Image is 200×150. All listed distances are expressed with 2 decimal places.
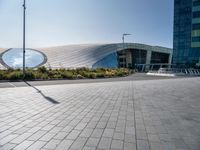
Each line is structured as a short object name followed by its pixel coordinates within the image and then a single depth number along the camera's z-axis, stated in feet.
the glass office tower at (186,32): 135.01
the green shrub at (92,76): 66.19
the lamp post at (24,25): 52.84
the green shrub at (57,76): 59.06
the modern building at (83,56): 115.07
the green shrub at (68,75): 60.95
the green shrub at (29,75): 54.99
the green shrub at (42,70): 66.43
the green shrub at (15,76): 51.95
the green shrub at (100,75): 68.90
